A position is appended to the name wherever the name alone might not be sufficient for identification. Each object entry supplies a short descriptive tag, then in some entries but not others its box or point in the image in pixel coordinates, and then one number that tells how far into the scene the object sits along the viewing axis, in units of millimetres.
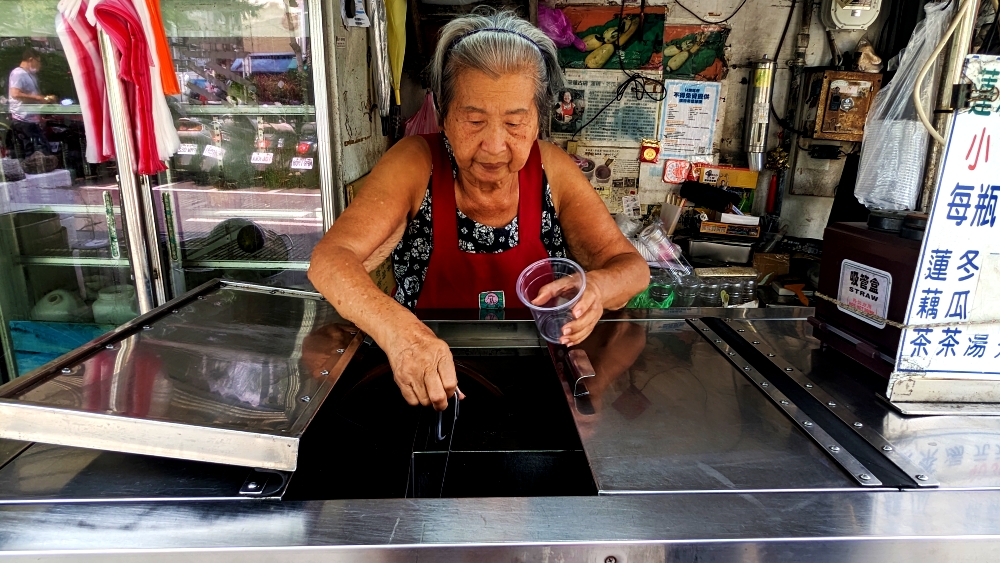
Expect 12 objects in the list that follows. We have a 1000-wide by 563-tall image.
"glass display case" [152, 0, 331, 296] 2877
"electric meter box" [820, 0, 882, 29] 3879
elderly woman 1188
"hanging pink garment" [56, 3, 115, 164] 2477
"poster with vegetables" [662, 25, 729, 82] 4234
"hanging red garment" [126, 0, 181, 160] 2453
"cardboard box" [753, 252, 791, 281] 4328
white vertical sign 972
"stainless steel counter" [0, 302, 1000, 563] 719
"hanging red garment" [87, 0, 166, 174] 2402
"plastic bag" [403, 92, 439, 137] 3895
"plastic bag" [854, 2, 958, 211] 1086
